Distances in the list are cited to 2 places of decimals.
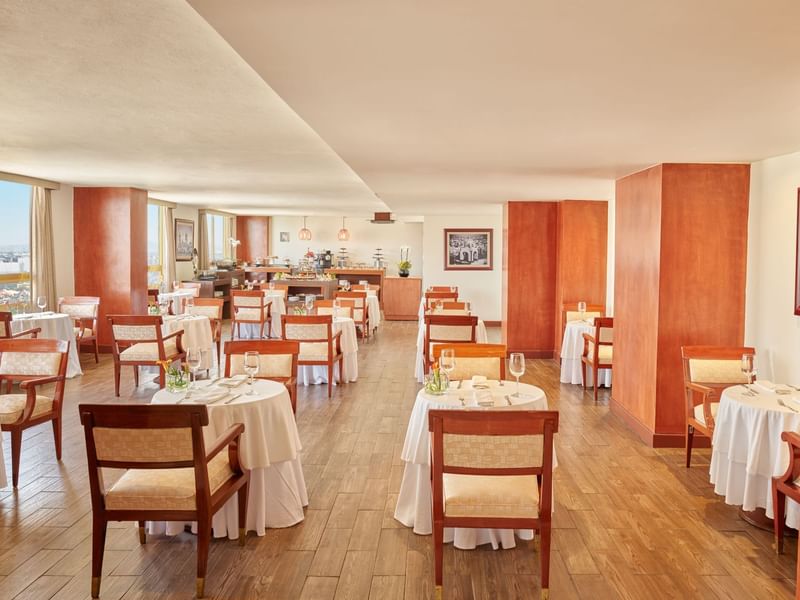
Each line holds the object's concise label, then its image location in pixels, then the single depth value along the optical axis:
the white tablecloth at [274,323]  12.23
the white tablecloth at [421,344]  7.93
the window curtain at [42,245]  9.16
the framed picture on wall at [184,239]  14.08
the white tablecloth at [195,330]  7.91
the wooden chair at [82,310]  9.08
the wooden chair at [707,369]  4.84
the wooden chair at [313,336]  7.18
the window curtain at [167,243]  13.43
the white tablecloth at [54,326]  7.83
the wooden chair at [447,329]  6.92
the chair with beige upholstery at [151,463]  2.82
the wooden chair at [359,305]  11.37
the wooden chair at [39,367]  4.78
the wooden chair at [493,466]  2.79
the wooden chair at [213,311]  9.16
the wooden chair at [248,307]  10.71
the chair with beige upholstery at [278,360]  4.93
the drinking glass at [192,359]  3.87
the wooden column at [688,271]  5.40
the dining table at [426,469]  3.50
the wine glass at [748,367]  4.23
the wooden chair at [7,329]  6.86
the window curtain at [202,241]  15.49
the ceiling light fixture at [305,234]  17.14
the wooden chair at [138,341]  6.93
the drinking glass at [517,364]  3.71
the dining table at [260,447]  3.51
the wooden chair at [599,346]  7.24
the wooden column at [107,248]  9.90
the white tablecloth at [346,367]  8.04
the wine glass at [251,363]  3.92
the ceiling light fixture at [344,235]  16.81
